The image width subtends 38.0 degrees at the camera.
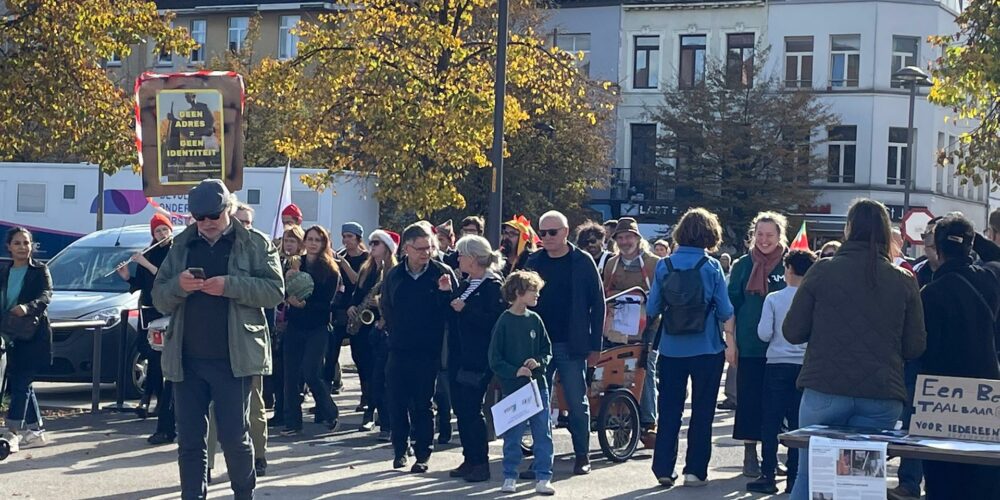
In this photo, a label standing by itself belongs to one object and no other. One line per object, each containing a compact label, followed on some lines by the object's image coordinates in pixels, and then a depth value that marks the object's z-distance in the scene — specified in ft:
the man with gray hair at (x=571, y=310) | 34.37
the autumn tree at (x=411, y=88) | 70.74
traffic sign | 88.58
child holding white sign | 32.65
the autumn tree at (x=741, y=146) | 144.56
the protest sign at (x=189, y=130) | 41.14
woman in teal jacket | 33.60
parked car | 46.60
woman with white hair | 34.12
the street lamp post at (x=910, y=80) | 96.78
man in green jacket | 26.63
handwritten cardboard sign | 21.77
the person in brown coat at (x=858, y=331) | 23.08
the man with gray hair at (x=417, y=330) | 34.68
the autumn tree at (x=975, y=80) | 57.52
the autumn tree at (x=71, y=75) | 51.47
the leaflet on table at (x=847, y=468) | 20.95
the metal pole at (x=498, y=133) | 62.80
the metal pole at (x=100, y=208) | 92.85
